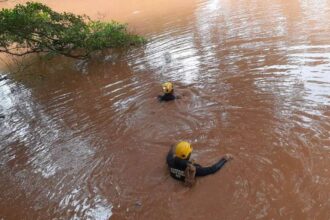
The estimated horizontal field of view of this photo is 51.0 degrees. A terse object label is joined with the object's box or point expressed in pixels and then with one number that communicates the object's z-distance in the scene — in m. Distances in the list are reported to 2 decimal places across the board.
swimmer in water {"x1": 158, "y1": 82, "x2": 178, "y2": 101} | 8.99
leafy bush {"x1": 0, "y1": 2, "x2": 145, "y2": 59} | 10.69
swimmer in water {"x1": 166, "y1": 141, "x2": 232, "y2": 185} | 5.89
